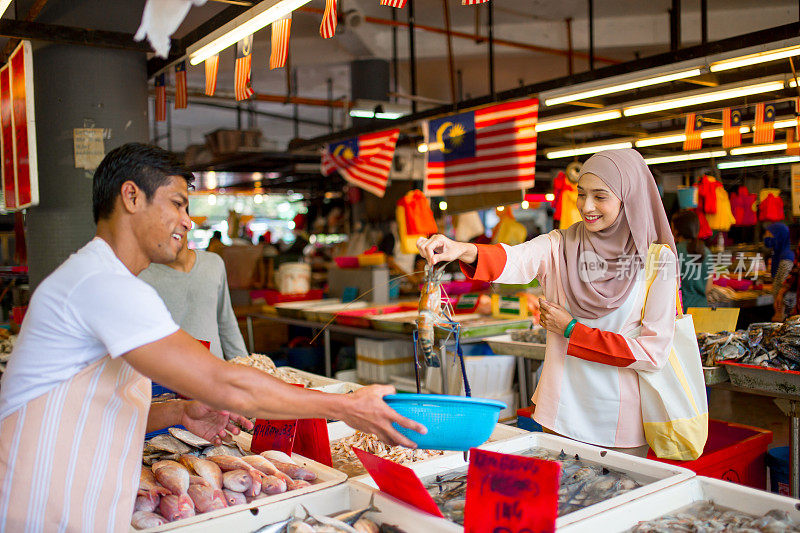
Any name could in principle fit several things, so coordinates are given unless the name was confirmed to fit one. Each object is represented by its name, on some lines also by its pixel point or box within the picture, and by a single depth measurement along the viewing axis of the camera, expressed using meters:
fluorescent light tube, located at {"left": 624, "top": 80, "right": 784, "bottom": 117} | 4.84
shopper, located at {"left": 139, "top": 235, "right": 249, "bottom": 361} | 3.58
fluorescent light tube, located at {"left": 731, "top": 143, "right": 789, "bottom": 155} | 7.38
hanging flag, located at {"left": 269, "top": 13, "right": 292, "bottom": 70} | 3.71
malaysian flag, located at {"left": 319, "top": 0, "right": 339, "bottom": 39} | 3.25
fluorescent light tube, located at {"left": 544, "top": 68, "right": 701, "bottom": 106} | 4.38
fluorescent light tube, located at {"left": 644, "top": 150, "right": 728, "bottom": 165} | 7.94
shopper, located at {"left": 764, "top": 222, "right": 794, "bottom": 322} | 7.38
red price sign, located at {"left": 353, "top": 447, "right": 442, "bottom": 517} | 1.74
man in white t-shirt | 1.46
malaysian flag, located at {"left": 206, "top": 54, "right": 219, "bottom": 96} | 4.49
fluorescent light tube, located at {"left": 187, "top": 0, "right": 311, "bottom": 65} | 3.32
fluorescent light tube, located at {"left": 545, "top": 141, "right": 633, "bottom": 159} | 7.51
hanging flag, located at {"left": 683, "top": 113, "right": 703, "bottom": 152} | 6.06
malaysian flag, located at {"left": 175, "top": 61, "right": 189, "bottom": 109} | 4.95
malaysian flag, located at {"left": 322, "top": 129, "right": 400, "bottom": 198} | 7.42
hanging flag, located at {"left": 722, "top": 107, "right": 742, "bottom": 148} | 5.65
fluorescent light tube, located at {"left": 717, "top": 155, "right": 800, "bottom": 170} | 7.66
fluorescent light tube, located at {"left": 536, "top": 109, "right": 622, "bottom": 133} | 5.79
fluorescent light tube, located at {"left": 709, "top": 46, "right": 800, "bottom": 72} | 3.93
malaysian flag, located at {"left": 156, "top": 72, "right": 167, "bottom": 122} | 5.42
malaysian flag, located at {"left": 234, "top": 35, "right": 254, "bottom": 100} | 4.19
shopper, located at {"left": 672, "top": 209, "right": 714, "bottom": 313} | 6.33
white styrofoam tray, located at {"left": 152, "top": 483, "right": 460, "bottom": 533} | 1.74
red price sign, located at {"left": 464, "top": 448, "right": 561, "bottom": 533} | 1.52
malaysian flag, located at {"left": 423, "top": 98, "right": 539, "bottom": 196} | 5.88
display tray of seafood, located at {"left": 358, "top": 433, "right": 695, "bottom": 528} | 1.91
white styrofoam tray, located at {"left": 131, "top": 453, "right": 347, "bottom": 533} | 1.76
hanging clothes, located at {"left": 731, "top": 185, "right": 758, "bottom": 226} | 8.50
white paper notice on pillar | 4.62
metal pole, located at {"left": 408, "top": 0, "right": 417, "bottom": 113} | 6.43
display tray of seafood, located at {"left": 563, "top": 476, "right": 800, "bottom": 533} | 1.75
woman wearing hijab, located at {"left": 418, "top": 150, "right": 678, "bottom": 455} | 2.45
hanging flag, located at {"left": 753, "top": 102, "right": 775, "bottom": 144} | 5.43
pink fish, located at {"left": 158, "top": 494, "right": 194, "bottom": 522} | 1.83
